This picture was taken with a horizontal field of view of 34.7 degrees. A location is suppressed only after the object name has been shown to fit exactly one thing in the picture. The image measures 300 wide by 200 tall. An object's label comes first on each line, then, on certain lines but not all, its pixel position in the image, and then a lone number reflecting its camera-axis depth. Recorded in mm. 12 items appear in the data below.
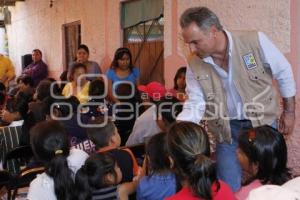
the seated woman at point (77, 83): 5961
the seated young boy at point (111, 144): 2947
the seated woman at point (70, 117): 4059
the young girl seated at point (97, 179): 2693
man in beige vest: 2867
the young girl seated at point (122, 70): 6336
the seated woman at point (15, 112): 4789
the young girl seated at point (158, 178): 2746
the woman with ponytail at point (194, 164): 2133
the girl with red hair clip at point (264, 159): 2318
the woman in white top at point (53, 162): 2748
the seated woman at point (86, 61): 7355
